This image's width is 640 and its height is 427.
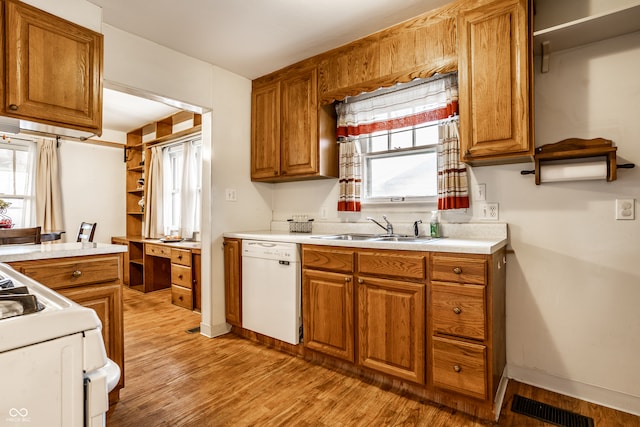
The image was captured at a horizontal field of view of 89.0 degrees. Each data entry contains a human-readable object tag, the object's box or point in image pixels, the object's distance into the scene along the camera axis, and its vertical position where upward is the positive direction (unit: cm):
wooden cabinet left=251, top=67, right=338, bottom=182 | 280 +78
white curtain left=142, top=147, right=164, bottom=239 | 491 +27
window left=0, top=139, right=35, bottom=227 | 435 +51
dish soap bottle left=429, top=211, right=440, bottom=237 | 235 -7
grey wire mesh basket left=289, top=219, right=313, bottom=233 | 310 -10
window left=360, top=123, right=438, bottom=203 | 257 +43
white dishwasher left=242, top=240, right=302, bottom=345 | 245 -59
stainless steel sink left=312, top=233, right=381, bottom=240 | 257 -17
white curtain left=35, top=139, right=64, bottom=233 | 451 +40
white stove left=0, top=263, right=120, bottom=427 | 54 -26
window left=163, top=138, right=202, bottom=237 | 449 +41
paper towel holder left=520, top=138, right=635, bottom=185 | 177 +35
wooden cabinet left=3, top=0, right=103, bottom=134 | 180 +87
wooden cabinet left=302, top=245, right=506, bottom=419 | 172 -63
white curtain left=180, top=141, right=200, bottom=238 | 451 +35
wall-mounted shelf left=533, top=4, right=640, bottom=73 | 165 +100
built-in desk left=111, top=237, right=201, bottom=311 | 368 -69
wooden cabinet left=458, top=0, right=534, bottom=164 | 180 +77
